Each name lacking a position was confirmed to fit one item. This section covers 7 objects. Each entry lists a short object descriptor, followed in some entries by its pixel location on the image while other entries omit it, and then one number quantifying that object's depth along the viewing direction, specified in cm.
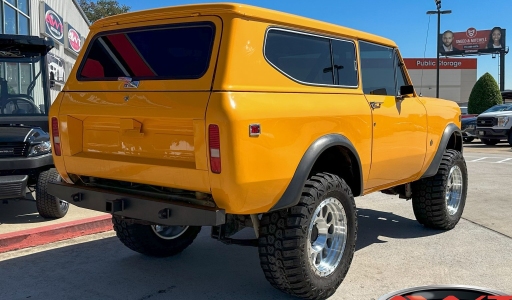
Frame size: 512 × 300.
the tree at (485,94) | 2808
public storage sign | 5991
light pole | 2554
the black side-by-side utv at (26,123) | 562
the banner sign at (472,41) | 5588
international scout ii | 317
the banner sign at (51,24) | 1711
